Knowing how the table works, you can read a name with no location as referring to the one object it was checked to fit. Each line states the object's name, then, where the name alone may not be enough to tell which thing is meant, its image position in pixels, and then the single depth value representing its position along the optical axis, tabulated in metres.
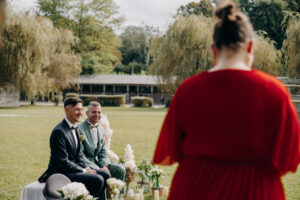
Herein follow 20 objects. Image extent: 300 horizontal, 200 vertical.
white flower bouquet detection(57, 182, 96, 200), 3.69
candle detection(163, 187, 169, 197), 6.05
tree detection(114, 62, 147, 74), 70.00
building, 51.58
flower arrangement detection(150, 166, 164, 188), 6.06
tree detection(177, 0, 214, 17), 62.31
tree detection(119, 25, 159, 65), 77.95
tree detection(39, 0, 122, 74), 53.74
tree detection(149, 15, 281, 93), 31.14
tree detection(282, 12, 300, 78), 25.31
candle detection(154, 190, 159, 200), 5.76
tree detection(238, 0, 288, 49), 49.53
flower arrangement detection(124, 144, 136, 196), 5.45
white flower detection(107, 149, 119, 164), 6.64
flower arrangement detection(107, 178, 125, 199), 3.73
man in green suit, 5.51
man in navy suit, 4.62
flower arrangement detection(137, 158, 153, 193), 6.17
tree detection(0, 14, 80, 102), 26.91
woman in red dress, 1.88
